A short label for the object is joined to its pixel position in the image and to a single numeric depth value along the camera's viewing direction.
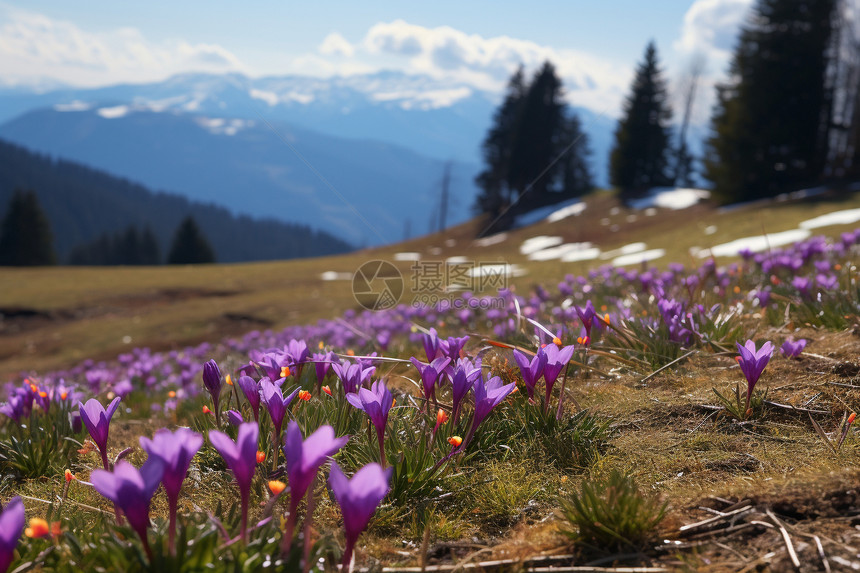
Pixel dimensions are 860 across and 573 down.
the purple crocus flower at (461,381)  2.21
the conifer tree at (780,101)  35.81
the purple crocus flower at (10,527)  1.34
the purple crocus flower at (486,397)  2.16
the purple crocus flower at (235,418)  2.11
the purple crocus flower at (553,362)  2.35
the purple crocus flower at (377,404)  1.97
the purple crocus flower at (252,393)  2.31
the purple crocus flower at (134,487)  1.35
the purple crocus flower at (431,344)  2.86
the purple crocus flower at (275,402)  2.10
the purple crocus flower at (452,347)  2.69
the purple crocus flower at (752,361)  2.39
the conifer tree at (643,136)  52.12
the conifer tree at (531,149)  55.62
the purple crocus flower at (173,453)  1.42
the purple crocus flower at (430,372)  2.36
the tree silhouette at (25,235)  65.56
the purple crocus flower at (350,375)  2.52
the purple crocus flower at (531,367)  2.38
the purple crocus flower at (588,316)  3.11
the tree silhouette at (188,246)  72.94
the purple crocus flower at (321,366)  2.87
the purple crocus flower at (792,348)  3.04
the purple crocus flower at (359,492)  1.31
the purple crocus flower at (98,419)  2.00
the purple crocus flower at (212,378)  2.49
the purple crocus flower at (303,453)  1.38
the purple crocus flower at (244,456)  1.44
